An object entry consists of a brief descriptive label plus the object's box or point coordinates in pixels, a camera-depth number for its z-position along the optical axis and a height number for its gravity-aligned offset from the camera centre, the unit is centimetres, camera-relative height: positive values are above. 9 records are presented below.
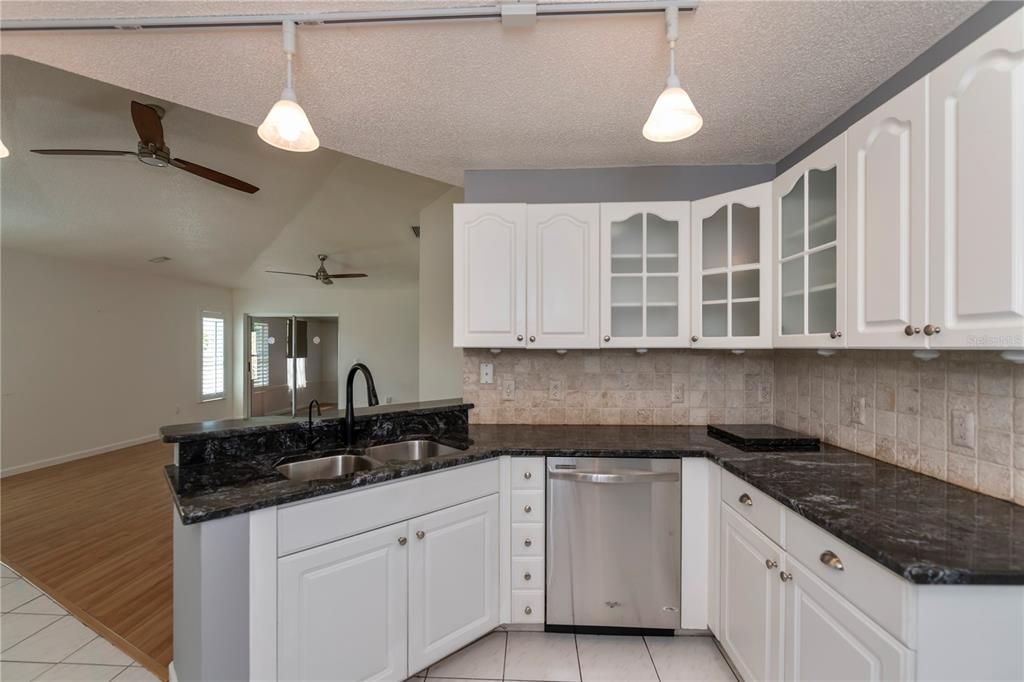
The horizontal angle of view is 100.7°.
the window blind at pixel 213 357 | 698 -20
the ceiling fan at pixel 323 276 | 572 +94
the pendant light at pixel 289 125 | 123 +65
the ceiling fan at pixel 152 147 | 251 +125
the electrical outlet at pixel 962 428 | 133 -27
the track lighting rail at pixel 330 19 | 127 +100
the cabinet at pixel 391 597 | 136 -92
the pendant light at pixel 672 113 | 119 +66
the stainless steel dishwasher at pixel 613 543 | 189 -90
